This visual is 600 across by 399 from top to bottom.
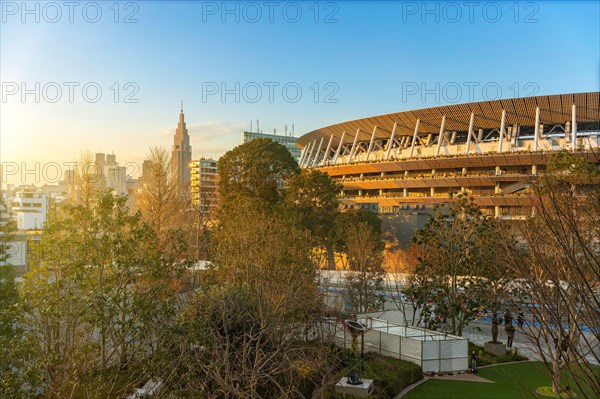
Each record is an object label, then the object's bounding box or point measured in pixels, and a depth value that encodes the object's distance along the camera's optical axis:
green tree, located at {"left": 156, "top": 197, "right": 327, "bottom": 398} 11.84
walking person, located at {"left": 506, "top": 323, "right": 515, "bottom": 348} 25.15
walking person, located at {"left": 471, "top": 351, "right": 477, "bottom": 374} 21.95
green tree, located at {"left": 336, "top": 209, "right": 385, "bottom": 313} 30.87
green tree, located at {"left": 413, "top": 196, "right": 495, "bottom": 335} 24.91
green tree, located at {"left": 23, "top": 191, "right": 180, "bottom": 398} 11.26
